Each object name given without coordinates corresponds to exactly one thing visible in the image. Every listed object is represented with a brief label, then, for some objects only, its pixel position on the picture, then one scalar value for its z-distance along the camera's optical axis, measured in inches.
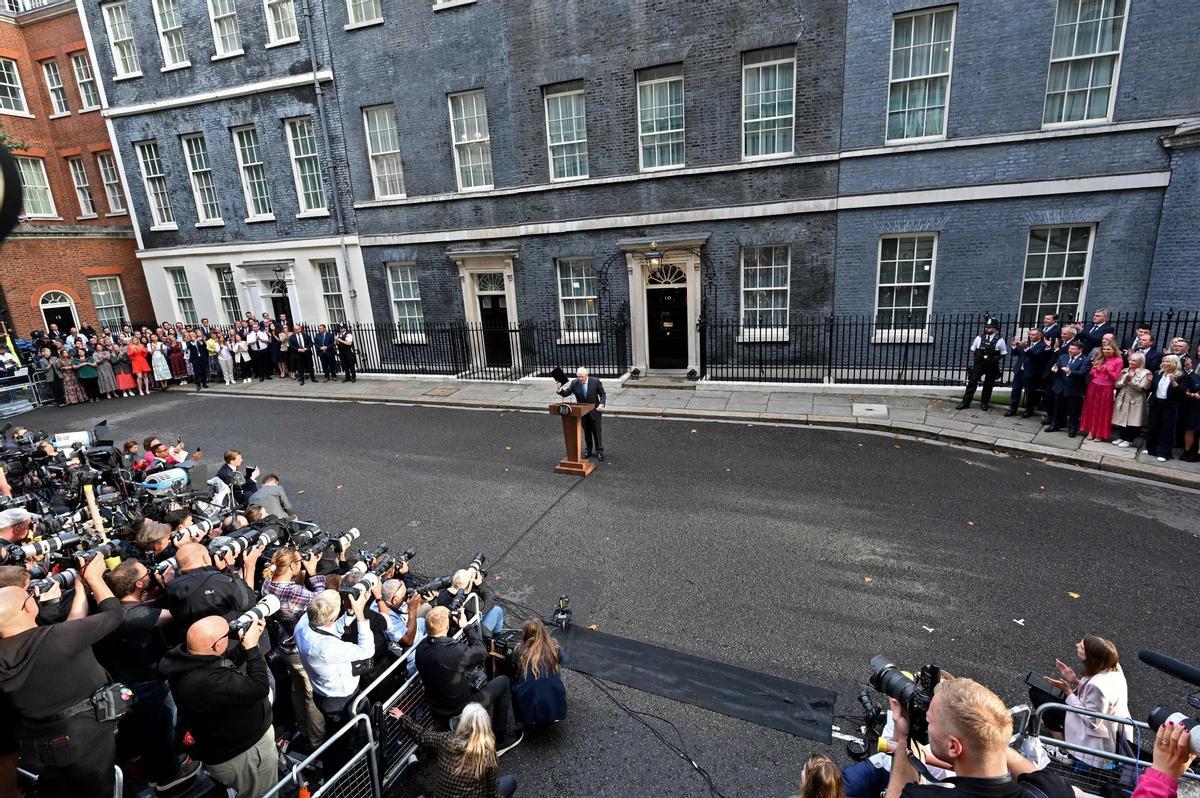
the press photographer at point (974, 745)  90.9
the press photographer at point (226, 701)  131.3
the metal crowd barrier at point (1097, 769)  134.5
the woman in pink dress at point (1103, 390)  386.3
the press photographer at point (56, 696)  125.1
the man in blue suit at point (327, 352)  733.3
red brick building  890.7
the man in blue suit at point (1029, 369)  433.1
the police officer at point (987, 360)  459.2
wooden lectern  382.9
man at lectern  406.9
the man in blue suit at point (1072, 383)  399.2
